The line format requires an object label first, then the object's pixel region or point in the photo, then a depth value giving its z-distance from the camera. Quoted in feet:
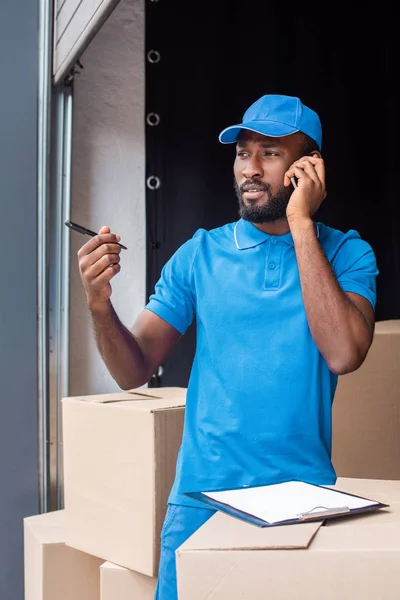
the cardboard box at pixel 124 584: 5.74
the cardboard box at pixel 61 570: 6.68
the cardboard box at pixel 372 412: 7.21
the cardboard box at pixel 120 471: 5.56
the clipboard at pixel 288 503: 3.04
